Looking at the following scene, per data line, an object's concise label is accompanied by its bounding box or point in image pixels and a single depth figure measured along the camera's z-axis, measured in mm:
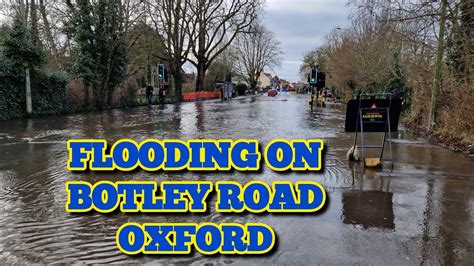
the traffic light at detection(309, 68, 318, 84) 28109
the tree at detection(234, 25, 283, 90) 90069
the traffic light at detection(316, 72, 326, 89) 28469
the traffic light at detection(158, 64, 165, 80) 32406
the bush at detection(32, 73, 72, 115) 19875
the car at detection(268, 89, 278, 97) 68500
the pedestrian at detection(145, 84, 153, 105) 33219
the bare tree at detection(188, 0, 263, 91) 41250
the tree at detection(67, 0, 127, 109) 24953
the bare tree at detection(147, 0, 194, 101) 38375
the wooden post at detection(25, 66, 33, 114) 18547
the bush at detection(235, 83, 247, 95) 78438
